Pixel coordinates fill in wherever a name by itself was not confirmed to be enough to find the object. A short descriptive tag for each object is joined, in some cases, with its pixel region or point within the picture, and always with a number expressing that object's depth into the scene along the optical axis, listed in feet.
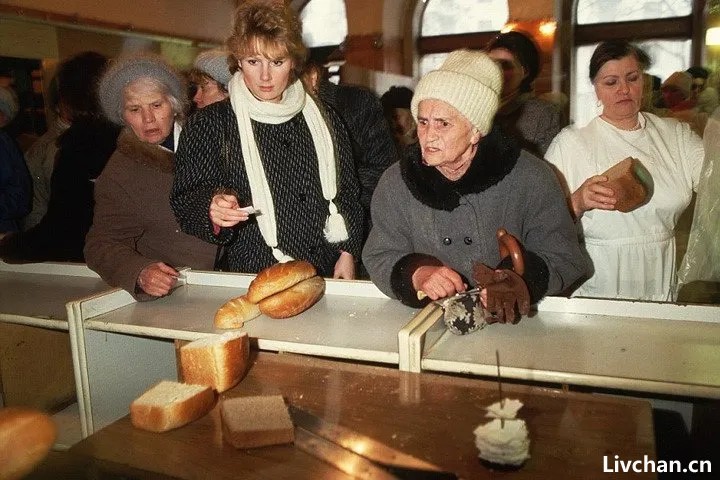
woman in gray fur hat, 8.16
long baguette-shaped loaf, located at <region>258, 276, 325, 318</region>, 6.41
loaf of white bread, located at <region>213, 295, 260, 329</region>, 6.25
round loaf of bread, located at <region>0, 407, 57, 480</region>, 4.06
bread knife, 3.55
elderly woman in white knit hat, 6.15
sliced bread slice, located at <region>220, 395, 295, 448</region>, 3.95
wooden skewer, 3.79
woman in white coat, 7.70
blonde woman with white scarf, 7.28
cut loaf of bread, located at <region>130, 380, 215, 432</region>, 4.25
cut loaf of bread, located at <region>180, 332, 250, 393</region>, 4.89
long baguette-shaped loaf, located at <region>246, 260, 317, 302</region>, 6.47
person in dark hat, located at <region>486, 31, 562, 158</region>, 9.54
